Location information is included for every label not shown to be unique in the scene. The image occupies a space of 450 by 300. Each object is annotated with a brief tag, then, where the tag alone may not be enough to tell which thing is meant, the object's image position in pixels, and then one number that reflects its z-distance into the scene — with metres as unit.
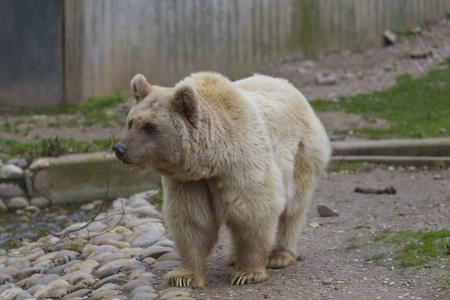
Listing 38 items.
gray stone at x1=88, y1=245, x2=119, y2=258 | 12.64
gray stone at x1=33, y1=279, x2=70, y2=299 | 10.88
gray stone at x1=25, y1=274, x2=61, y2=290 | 11.82
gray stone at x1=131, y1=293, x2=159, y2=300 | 9.51
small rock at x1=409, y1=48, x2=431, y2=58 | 27.53
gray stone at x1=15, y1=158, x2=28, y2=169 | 17.50
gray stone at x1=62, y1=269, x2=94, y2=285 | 11.27
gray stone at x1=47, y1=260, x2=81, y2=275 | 12.29
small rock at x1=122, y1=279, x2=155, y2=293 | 10.16
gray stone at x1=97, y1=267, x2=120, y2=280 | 11.22
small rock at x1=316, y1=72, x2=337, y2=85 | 25.95
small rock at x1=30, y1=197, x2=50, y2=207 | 17.45
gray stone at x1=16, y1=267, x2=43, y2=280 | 12.68
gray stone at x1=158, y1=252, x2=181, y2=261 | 11.49
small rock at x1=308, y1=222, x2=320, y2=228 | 13.89
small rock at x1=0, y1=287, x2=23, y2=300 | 11.37
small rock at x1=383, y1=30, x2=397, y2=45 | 28.78
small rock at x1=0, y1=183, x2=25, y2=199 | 17.28
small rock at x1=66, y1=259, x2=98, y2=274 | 11.92
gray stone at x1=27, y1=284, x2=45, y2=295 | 11.45
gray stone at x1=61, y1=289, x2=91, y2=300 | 10.52
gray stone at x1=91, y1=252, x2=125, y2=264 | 12.09
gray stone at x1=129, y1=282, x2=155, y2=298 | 9.84
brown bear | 9.30
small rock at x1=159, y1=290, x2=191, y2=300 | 9.36
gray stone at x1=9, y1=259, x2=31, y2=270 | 13.13
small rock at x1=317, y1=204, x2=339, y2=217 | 14.48
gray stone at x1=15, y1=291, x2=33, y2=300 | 11.05
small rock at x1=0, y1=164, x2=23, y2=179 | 17.25
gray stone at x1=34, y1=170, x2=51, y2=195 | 17.48
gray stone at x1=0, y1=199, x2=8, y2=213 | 17.15
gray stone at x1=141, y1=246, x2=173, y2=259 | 11.80
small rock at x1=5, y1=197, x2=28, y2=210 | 17.28
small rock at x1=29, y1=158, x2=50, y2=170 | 17.42
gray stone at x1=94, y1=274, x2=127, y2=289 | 10.66
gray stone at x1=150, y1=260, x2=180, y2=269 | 11.15
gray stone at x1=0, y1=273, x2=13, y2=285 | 12.65
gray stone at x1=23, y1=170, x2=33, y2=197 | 17.39
